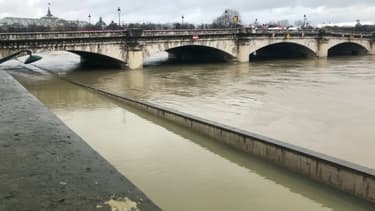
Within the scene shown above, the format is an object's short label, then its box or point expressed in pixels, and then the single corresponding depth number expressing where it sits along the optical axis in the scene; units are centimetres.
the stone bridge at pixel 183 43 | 3969
